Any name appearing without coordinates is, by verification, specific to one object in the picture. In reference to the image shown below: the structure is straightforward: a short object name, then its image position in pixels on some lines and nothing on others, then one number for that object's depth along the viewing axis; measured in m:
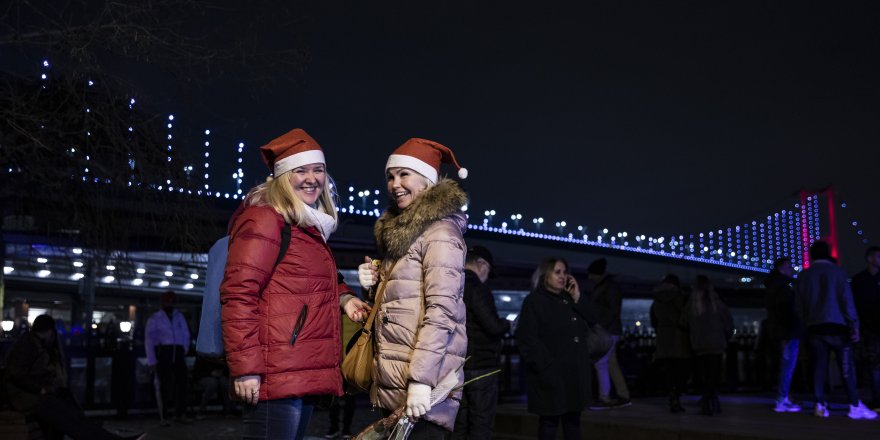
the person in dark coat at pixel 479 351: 6.39
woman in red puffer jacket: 3.15
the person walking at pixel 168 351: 11.23
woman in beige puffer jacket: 3.19
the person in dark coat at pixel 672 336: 9.66
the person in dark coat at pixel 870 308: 8.97
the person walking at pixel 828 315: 8.23
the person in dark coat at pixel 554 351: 5.98
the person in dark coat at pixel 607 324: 9.95
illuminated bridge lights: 50.12
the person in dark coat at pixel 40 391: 6.76
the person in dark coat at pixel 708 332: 9.05
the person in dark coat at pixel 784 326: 8.99
